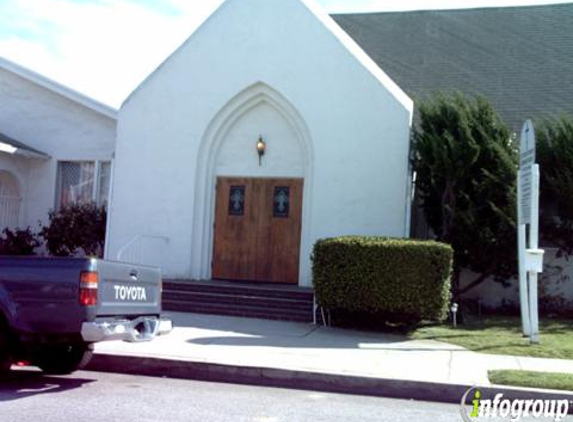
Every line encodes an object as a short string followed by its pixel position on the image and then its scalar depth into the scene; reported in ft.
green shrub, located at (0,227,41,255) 55.36
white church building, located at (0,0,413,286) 44.04
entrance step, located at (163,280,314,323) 40.29
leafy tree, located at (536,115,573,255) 42.70
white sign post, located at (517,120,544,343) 33.47
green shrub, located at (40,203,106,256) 52.19
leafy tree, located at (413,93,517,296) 41.65
